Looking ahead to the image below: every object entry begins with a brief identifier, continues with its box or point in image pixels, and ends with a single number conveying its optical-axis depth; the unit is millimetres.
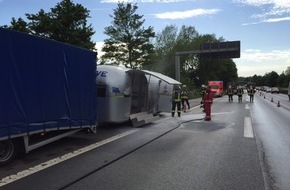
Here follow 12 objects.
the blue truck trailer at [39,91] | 4526
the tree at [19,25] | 21743
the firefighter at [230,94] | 24205
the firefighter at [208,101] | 10672
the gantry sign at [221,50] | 28711
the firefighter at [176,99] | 12284
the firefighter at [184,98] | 14725
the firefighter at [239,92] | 22796
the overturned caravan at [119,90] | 8430
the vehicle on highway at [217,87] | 34509
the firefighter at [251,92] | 23698
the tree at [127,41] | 29540
